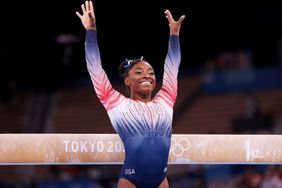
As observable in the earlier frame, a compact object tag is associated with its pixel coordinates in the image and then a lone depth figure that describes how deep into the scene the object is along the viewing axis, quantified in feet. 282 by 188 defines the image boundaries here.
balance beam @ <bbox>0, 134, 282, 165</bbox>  37.91
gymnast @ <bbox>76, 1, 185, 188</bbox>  31.63
